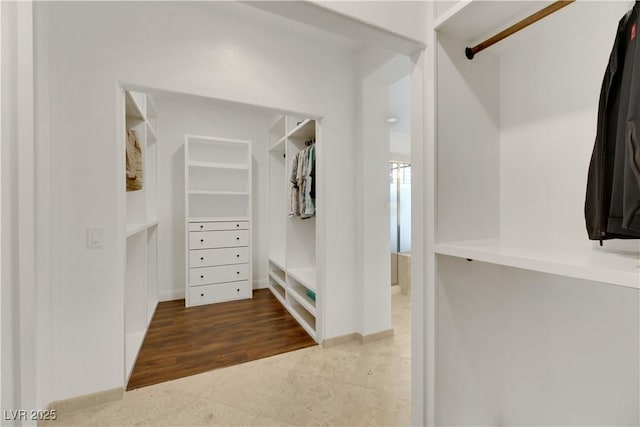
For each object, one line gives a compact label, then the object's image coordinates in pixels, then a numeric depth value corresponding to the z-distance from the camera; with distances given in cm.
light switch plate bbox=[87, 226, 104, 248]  159
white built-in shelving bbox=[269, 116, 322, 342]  265
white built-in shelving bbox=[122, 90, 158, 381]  229
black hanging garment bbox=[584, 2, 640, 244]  59
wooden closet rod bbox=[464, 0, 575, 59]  82
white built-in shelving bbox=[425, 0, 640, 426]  91
